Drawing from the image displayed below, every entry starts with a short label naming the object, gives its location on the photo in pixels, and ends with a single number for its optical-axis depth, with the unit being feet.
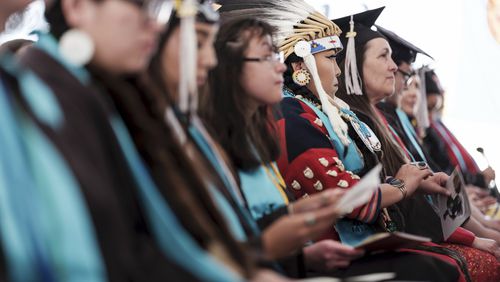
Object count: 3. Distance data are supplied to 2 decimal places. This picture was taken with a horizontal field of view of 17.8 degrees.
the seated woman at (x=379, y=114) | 23.33
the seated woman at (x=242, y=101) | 15.95
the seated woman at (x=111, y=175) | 9.07
